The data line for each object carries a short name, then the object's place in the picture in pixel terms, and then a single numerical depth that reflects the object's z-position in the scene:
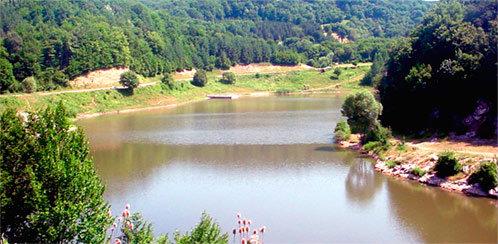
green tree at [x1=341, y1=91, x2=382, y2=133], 57.00
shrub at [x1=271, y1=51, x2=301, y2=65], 165.25
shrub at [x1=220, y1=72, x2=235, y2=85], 143.38
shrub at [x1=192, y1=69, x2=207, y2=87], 132.62
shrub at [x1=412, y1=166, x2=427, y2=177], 44.19
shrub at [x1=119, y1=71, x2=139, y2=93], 106.81
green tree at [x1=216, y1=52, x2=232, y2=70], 158.25
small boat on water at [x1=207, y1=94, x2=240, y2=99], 128.38
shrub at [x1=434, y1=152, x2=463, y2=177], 42.50
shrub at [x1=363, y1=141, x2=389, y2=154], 52.75
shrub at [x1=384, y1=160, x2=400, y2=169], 47.76
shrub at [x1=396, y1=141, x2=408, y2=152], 50.30
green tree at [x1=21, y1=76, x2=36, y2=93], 89.98
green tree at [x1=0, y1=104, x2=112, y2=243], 22.94
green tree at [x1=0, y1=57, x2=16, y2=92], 87.81
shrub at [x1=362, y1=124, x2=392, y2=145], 53.94
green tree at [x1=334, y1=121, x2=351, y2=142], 61.47
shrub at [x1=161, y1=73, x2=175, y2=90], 122.00
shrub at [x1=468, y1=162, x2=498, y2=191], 38.88
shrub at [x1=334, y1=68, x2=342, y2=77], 151.12
